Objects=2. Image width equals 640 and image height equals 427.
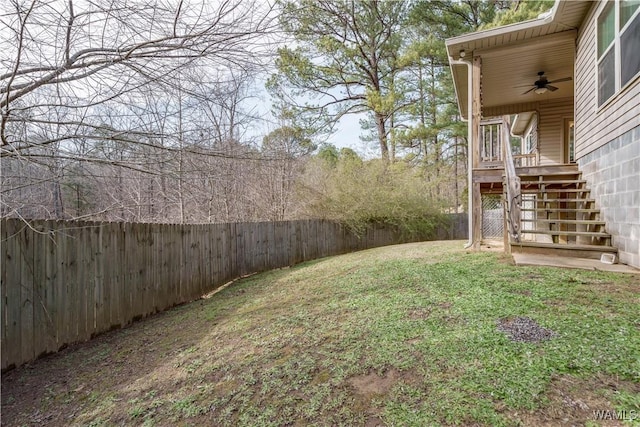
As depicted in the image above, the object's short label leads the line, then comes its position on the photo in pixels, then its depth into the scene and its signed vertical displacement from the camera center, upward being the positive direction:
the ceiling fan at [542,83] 7.35 +2.73
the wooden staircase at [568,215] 4.64 -0.16
